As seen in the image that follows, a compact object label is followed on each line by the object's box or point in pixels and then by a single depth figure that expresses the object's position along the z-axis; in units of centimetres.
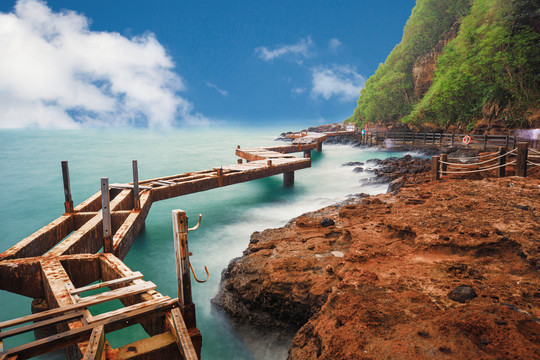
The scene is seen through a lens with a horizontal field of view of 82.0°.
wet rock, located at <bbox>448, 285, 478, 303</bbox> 405
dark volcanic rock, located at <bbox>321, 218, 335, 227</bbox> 837
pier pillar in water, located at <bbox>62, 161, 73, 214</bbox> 843
